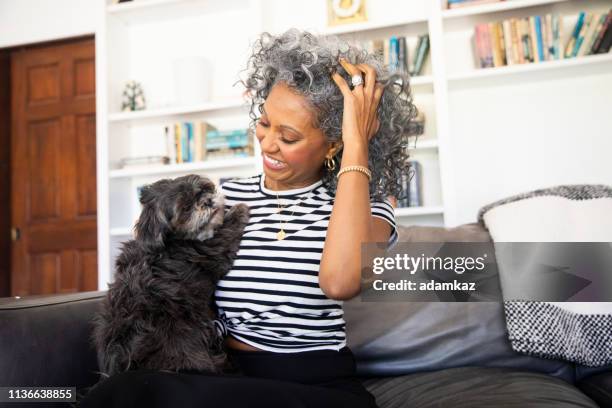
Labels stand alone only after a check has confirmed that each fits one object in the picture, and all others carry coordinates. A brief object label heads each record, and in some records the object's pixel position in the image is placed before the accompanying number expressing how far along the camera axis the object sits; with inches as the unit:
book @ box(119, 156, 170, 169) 128.6
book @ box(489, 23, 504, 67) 112.6
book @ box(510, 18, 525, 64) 110.2
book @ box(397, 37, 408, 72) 116.7
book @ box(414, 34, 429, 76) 116.3
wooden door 151.1
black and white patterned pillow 62.6
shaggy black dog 47.0
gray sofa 47.8
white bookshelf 111.5
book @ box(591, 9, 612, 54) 104.3
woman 40.4
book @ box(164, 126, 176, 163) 129.7
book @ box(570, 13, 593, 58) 107.5
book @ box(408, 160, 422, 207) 115.8
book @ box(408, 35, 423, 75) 116.9
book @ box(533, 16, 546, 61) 108.9
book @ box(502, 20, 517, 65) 110.8
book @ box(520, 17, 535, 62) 109.5
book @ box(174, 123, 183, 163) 129.3
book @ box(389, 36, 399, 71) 116.6
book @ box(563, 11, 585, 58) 108.4
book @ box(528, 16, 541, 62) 109.2
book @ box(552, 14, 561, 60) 108.3
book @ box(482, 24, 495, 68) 113.4
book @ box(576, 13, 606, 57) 106.2
